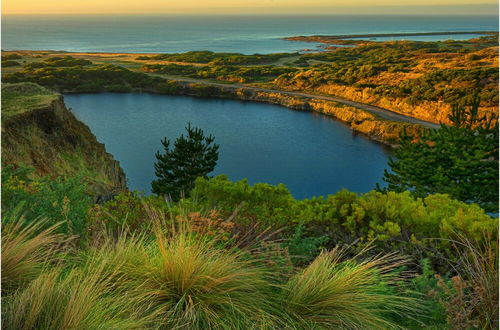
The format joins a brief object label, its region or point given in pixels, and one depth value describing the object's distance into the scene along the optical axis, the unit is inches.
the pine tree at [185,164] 1072.3
